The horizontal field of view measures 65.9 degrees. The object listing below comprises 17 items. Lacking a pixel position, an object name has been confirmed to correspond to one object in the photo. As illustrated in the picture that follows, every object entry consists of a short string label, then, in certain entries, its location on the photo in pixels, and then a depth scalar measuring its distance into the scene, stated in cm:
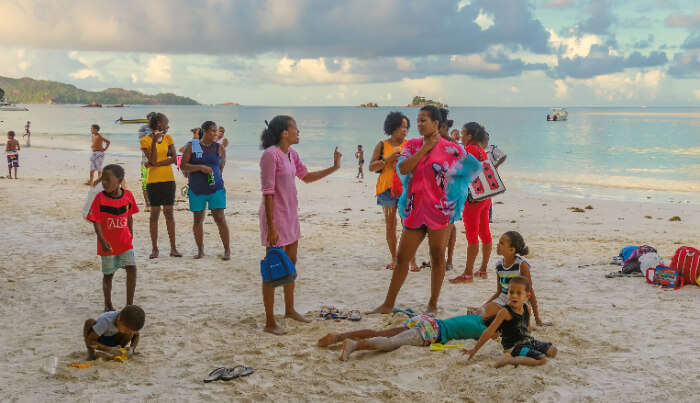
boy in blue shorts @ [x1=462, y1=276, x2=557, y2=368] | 388
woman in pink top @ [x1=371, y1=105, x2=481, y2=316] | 478
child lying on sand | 409
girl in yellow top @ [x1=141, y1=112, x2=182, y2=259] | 694
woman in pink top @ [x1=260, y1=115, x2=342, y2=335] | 452
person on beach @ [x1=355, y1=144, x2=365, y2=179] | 2198
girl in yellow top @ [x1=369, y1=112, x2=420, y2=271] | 586
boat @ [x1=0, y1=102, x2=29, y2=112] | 12803
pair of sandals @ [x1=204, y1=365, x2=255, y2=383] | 368
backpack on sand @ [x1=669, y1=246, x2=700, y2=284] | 605
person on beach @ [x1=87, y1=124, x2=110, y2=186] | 1409
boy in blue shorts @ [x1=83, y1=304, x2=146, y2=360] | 392
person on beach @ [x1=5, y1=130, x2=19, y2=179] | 1620
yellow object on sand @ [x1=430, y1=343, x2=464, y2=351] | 421
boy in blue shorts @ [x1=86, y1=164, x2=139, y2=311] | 477
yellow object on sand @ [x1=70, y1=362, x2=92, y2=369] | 383
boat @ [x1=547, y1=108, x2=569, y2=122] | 10138
